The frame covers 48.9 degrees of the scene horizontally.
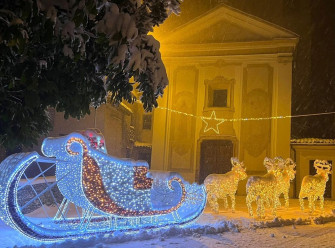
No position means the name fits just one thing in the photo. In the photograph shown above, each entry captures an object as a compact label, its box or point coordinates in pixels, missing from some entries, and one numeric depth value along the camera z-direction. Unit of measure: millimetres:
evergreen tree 3479
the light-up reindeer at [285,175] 10664
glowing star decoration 19703
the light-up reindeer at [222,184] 10125
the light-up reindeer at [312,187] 10969
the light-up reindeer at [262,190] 9414
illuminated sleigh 5438
